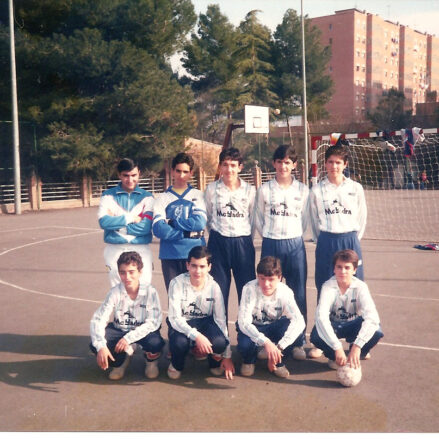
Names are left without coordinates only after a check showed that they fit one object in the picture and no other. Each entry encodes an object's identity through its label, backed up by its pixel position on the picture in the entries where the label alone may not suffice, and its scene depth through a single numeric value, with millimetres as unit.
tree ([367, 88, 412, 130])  55281
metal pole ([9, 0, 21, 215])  22973
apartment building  83188
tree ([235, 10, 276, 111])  46875
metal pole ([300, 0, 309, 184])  30055
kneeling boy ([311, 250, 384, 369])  5047
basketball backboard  22384
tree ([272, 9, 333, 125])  49594
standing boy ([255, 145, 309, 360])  5723
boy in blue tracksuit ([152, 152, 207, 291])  5531
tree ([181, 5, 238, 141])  45781
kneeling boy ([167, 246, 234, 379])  5117
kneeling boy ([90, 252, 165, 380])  5094
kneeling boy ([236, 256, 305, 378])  5113
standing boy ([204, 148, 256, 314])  5742
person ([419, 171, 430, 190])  36156
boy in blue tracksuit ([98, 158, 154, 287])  5648
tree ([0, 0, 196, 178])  26594
